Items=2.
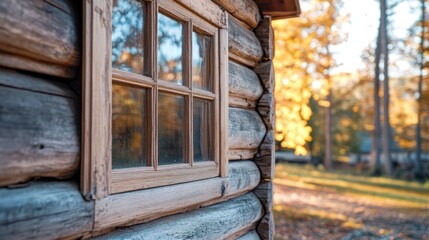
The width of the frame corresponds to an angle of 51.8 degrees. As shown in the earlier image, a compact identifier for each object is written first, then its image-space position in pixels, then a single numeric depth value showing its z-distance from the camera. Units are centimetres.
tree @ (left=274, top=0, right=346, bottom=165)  1038
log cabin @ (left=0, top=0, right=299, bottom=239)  160
